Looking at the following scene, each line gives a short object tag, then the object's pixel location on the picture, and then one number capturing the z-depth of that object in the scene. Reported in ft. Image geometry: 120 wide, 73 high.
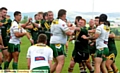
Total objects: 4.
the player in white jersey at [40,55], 45.50
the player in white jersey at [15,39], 63.05
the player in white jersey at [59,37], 58.29
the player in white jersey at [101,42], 57.65
